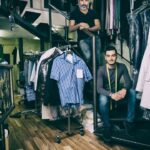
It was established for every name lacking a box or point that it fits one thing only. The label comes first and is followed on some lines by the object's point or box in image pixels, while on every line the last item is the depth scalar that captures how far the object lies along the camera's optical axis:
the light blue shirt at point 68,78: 3.37
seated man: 3.16
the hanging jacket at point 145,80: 2.23
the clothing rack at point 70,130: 3.39
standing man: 4.02
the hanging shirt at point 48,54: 3.81
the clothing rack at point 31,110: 4.74
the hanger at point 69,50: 3.52
